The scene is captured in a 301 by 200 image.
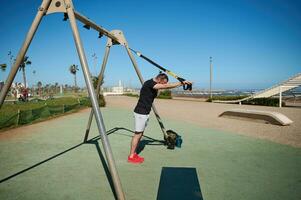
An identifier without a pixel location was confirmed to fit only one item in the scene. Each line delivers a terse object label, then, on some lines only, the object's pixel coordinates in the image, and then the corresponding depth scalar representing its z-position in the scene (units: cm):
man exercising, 522
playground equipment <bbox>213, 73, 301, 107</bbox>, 2141
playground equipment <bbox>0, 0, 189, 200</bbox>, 329
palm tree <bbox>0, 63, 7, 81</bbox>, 6008
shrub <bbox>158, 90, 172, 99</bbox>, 3950
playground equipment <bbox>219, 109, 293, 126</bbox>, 1022
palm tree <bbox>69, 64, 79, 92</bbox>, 9788
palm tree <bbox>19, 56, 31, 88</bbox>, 6314
